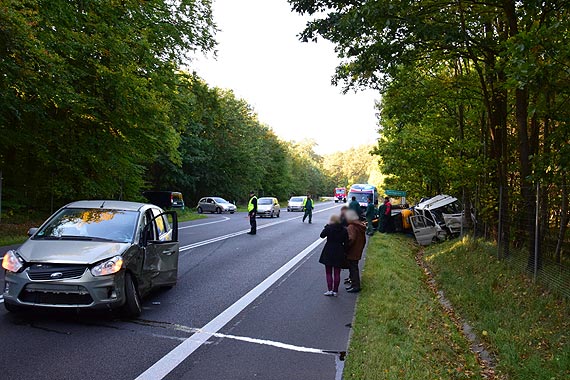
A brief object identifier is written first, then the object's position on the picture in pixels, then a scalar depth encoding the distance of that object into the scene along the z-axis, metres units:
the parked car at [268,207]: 36.09
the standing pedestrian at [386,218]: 22.53
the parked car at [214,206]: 42.84
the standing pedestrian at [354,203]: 13.93
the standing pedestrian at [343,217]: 8.96
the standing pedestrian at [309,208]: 28.88
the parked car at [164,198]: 37.38
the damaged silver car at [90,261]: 5.94
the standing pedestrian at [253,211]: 19.56
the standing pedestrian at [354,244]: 8.96
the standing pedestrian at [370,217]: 21.64
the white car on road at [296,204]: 49.56
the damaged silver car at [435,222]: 18.75
